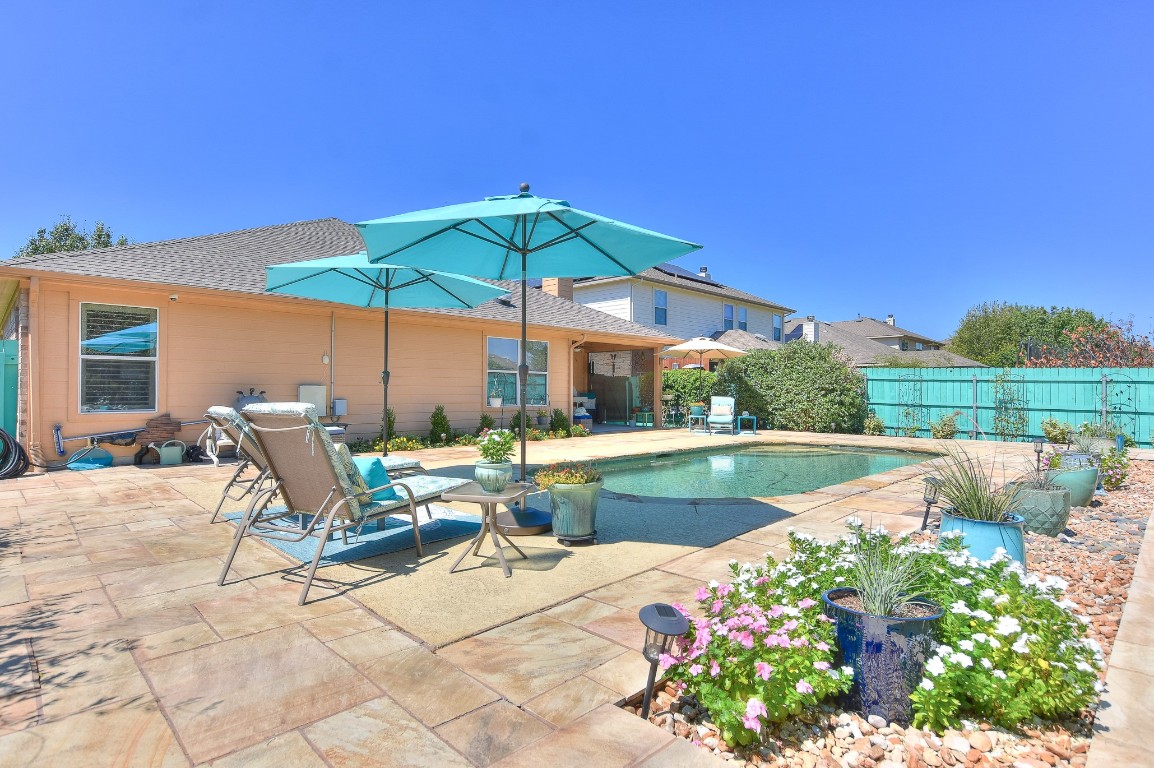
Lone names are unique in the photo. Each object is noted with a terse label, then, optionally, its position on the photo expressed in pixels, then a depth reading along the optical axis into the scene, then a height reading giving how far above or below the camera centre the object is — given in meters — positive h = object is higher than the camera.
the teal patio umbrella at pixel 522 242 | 4.52 +1.32
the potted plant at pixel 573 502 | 4.62 -0.93
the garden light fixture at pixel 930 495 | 4.91 -0.95
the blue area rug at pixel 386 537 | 4.35 -1.25
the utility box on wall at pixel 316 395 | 10.59 -0.11
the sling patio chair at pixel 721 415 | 15.41 -0.75
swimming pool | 8.03 -1.44
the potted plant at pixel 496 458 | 4.78 -0.64
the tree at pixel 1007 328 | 39.72 +4.34
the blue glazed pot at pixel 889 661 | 2.15 -1.04
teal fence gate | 9.02 +0.10
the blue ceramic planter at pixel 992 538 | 3.64 -0.97
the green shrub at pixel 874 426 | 15.89 -1.08
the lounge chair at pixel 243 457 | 4.56 -0.60
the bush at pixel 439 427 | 12.16 -0.82
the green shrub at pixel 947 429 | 14.91 -1.10
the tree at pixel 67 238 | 33.34 +8.91
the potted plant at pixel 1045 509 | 4.89 -1.06
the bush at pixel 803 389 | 15.67 -0.04
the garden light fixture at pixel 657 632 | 2.09 -0.89
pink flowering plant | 2.00 -1.00
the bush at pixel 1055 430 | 12.56 -0.98
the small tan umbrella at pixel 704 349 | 16.22 +1.09
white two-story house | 21.95 +3.60
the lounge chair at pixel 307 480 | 3.63 -0.62
